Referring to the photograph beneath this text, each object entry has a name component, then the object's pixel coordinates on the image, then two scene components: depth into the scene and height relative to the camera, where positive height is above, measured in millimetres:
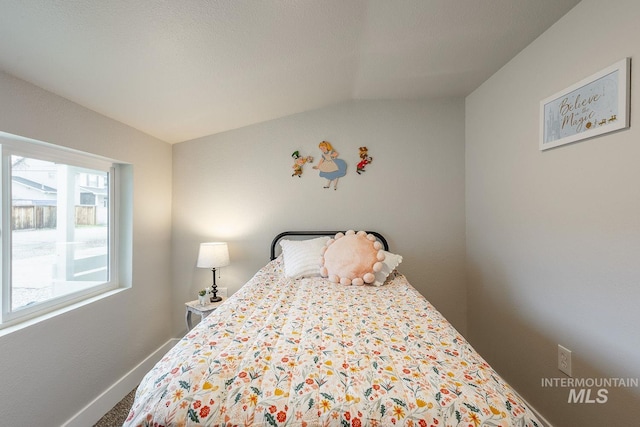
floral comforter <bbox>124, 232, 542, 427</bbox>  717 -526
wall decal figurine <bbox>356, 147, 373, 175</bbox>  2475 +514
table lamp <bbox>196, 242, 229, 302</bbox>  2293 -389
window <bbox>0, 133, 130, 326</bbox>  1392 -84
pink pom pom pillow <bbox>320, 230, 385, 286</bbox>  1903 -356
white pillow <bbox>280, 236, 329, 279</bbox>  2061 -358
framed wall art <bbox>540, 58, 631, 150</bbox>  1116 +514
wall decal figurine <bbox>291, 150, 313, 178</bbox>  2529 +506
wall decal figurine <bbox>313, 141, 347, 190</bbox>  2492 +461
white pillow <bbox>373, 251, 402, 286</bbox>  1918 -407
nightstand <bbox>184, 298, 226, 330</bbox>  2176 -804
